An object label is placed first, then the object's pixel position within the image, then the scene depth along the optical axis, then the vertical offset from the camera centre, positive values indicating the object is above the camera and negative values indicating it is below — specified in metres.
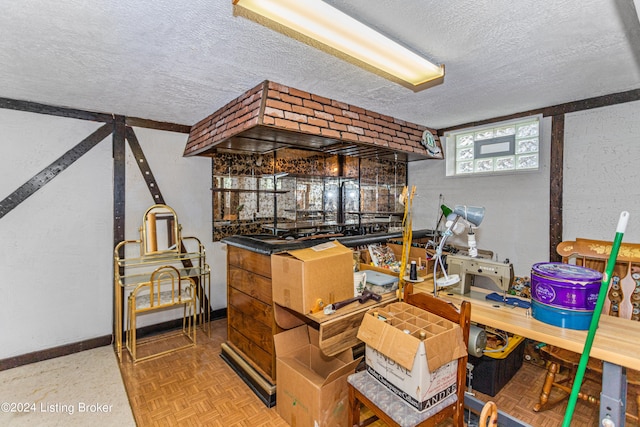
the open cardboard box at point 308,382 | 1.87 -1.18
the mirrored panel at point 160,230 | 3.36 -0.27
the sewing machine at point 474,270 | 1.96 -0.43
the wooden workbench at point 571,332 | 1.35 -0.64
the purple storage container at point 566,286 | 1.53 -0.42
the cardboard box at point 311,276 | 1.89 -0.46
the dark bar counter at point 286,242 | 2.34 -0.31
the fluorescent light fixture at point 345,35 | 1.37 +0.93
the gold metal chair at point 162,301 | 2.91 -0.98
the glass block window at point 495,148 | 3.20 +0.70
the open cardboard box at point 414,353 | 1.46 -0.74
